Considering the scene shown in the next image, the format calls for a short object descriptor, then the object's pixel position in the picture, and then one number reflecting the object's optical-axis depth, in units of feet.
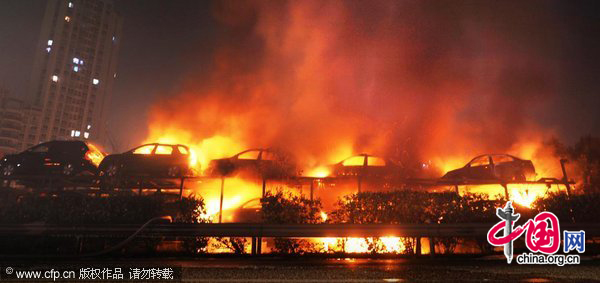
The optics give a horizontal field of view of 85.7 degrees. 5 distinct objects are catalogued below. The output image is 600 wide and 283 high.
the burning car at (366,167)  42.57
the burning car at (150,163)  39.65
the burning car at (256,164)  39.50
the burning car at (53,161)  41.06
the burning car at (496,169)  39.83
